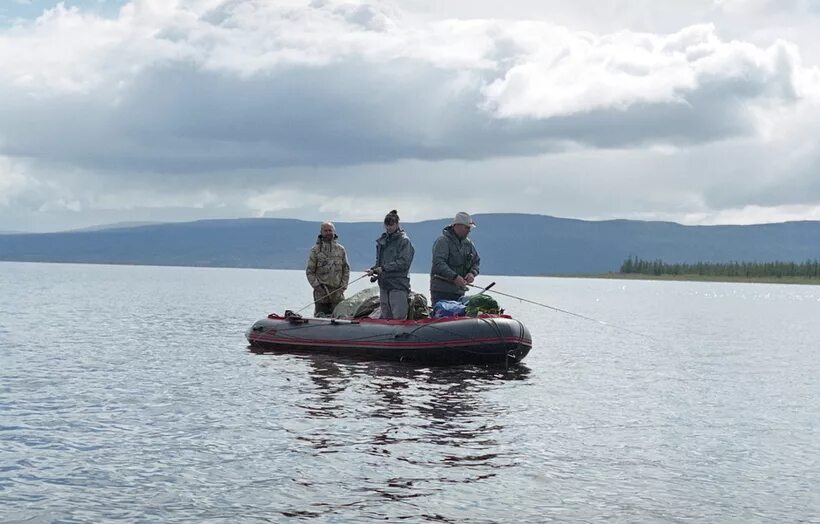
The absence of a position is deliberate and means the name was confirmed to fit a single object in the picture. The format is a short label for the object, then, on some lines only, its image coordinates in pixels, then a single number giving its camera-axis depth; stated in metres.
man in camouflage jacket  25.61
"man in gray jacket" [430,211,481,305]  22.25
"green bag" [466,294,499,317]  23.22
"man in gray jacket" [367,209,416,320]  22.39
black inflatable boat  22.41
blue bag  22.92
